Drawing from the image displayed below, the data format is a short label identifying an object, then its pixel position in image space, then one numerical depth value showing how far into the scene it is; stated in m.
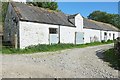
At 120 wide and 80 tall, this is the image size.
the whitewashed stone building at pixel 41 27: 7.75
